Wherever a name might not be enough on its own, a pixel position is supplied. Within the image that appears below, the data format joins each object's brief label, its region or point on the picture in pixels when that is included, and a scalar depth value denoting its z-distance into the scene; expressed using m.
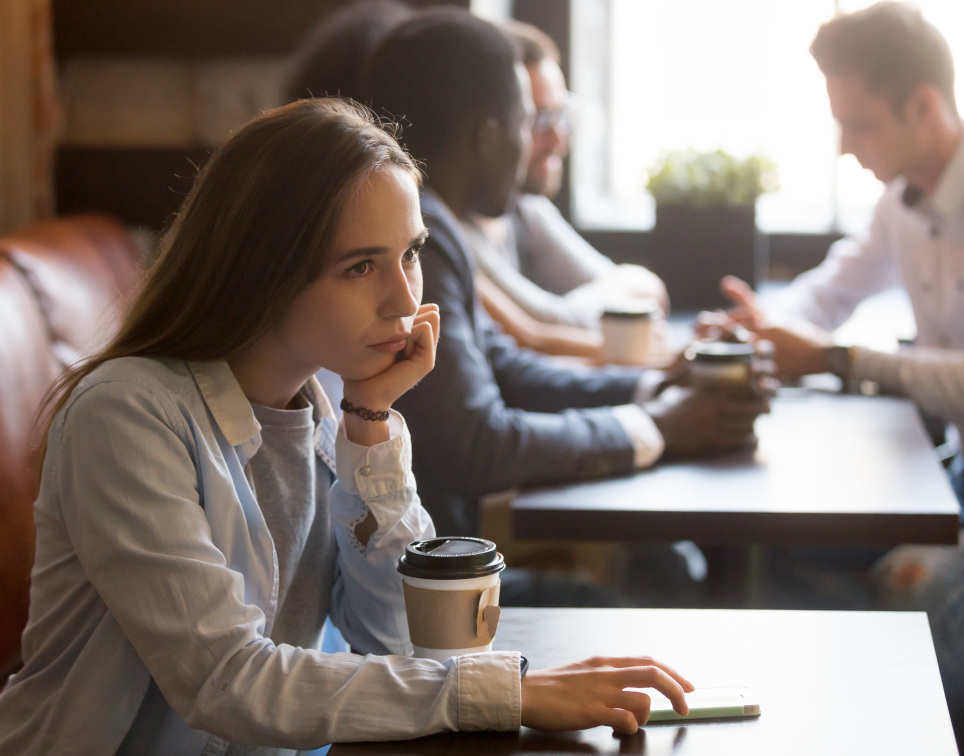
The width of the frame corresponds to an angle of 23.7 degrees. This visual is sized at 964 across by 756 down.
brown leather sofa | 3.37
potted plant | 5.07
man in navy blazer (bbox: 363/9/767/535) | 3.22
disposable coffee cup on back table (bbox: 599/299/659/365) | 3.94
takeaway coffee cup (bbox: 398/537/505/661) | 2.49
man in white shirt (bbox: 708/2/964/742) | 3.81
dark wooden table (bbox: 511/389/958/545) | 3.01
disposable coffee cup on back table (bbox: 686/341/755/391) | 3.37
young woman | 2.47
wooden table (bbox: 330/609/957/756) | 2.44
